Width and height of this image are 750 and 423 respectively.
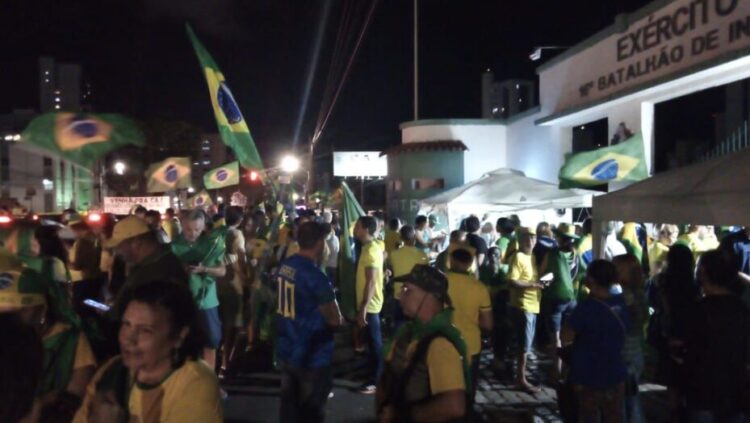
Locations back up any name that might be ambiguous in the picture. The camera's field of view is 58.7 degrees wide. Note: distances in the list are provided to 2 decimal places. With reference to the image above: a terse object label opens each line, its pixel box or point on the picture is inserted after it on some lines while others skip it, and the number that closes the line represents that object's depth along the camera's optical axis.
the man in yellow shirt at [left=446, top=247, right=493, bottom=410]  5.87
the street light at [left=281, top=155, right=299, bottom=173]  16.20
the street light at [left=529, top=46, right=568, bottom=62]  21.64
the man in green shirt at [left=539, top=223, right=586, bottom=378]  7.94
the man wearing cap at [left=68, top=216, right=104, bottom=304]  7.46
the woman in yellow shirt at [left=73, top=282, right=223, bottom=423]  2.54
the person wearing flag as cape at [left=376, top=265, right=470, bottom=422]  3.31
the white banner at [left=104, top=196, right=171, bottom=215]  23.36
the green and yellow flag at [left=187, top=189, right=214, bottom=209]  19.86
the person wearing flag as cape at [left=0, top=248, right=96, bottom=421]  3.13
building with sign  11.41
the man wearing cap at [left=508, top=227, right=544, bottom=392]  8.18
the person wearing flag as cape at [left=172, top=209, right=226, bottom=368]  7.11
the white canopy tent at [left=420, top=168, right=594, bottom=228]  13.64
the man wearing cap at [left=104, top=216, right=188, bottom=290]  5.18
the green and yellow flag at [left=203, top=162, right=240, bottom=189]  15.09
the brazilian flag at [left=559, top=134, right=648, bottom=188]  7.61
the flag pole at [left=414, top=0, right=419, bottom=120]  26.89
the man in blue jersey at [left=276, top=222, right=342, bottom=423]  5.09
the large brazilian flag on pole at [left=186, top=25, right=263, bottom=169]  9.14
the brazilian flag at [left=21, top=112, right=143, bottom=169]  7.48
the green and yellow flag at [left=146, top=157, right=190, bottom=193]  14.60
